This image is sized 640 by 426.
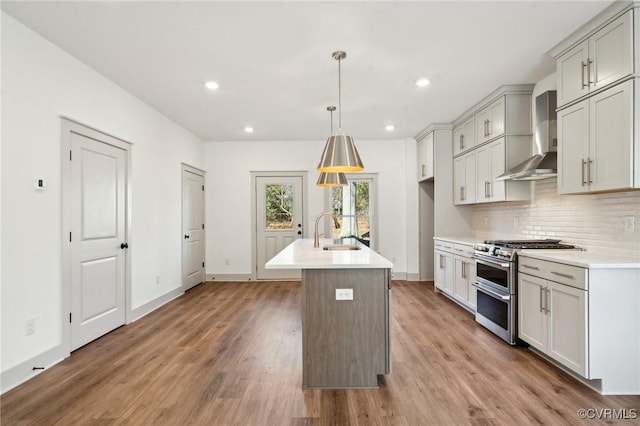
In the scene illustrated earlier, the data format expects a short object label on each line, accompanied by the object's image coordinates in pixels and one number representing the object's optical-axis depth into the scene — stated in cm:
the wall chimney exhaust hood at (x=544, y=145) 321
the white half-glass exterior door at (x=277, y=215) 652
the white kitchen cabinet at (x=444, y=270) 476
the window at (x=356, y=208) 654
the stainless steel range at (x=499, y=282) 316
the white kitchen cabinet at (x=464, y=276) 409
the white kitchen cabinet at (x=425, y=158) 564
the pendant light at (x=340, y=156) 282
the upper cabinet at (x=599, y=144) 228
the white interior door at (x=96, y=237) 310
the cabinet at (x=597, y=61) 229
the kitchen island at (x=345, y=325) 240
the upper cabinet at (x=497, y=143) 388
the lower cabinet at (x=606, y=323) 230
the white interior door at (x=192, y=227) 554
